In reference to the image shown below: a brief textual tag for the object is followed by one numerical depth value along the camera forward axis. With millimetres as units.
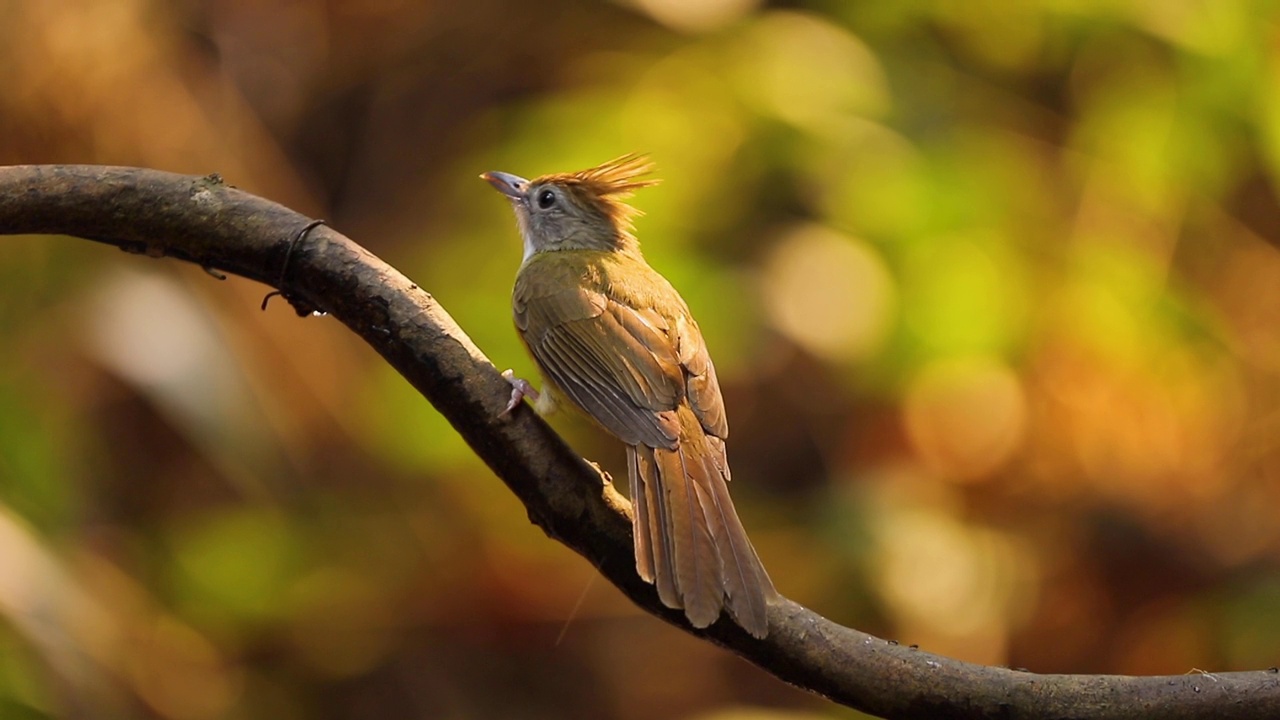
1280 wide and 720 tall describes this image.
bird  4344
